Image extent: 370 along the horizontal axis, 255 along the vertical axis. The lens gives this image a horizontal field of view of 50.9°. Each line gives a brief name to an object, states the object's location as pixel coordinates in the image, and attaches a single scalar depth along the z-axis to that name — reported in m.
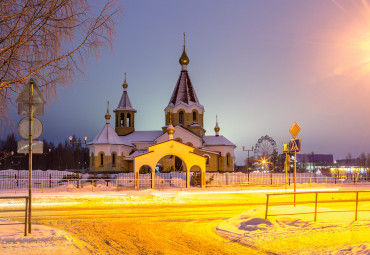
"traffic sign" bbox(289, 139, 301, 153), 16.06
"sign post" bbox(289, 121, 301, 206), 16.17
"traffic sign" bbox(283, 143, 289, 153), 20.92
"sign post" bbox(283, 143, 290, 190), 20.92
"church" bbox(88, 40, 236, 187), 54.31
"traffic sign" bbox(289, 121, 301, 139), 16.55
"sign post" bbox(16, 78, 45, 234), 9.22
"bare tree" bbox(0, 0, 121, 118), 8.59
